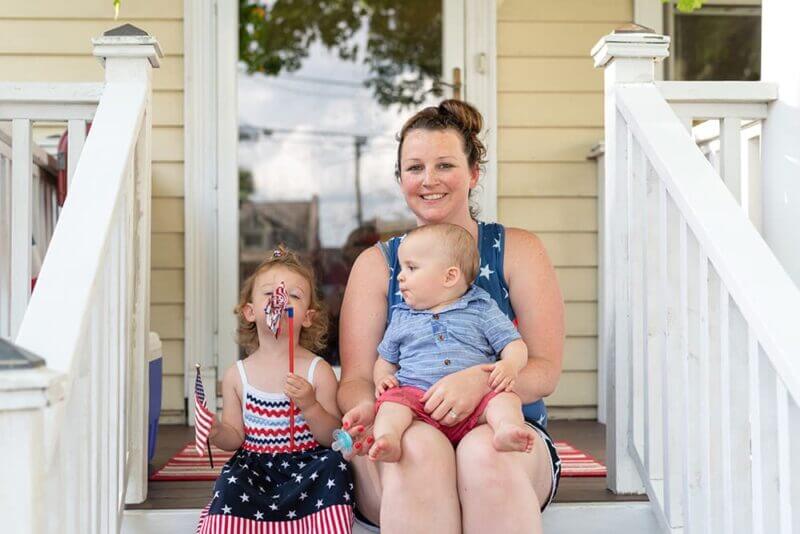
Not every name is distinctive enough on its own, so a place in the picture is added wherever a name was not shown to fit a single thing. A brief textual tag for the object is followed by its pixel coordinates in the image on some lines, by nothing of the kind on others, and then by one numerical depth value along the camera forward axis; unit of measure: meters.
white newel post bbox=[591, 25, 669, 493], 2.38
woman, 1.79
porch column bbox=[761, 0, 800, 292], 2.52
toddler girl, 2.04
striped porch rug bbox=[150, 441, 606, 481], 2.60
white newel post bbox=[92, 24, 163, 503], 2.31
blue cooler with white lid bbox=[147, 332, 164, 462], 2.70
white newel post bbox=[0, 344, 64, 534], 1.34
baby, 1.96
